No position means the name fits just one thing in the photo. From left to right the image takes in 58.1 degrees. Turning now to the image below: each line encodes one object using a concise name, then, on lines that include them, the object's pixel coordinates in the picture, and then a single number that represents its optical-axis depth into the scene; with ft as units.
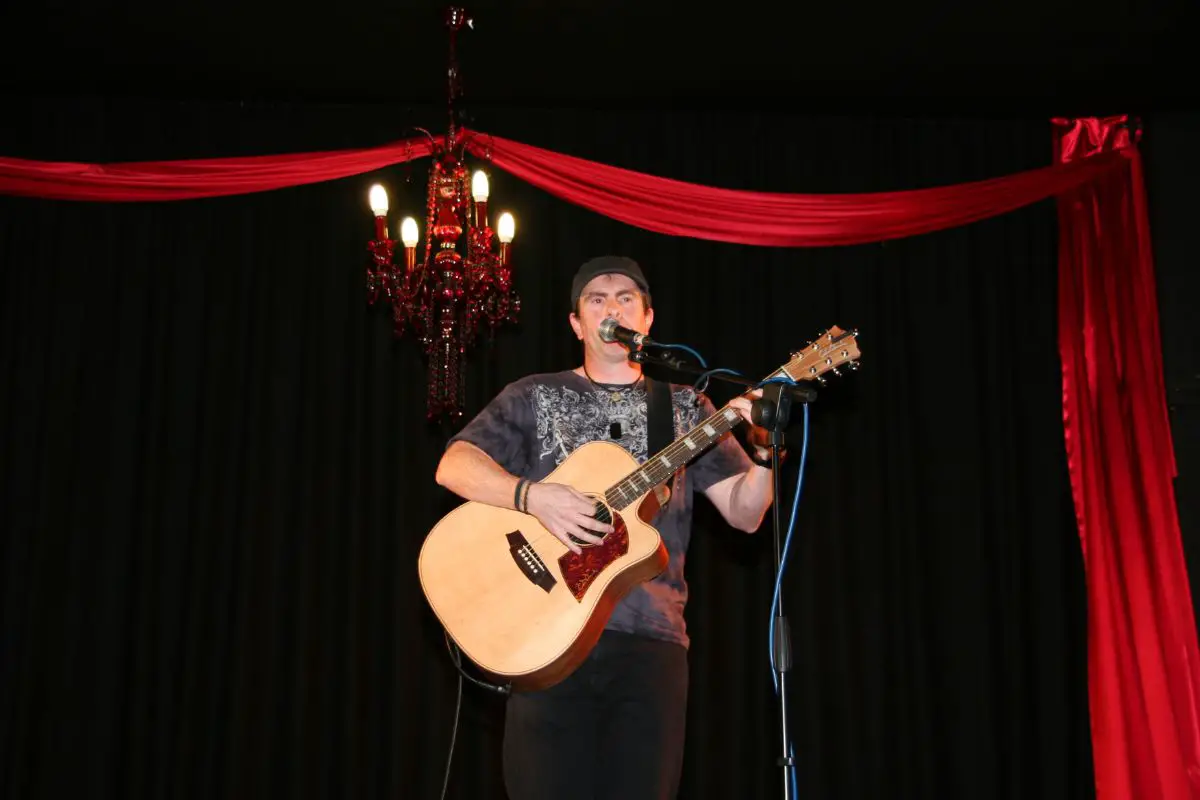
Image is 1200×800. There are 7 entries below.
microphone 8.59
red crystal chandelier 13.26
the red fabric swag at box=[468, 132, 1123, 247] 15.75
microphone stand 7.52
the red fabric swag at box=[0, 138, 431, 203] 15.23
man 8.40
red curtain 14.64
